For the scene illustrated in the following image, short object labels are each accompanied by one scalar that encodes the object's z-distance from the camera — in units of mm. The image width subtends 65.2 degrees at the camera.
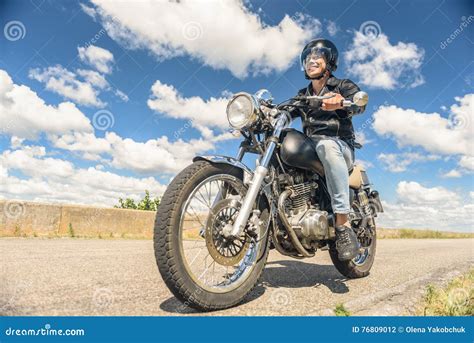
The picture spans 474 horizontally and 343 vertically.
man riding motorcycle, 3082
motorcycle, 2230
